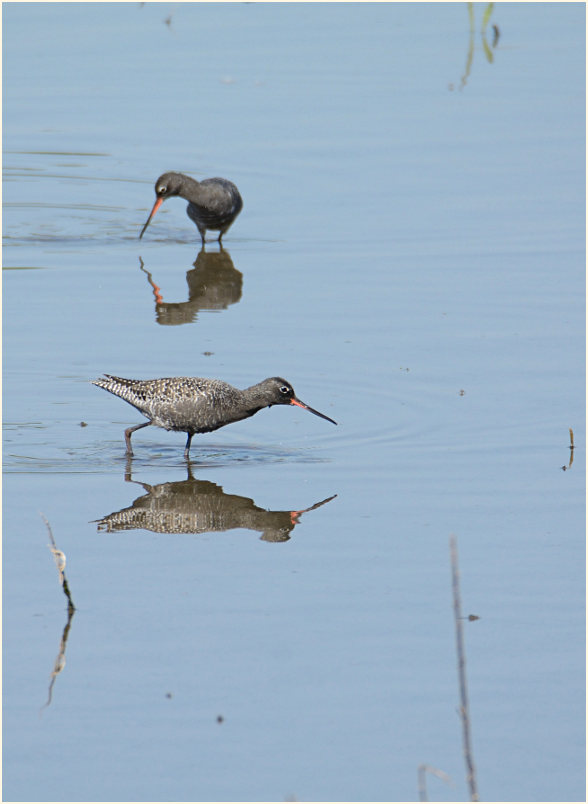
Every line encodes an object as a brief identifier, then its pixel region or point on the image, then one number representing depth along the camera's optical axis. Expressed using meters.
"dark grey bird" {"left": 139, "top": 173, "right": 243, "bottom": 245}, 28.86
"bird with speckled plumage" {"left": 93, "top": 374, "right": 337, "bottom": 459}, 18.73
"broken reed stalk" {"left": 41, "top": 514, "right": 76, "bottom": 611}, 13.44
